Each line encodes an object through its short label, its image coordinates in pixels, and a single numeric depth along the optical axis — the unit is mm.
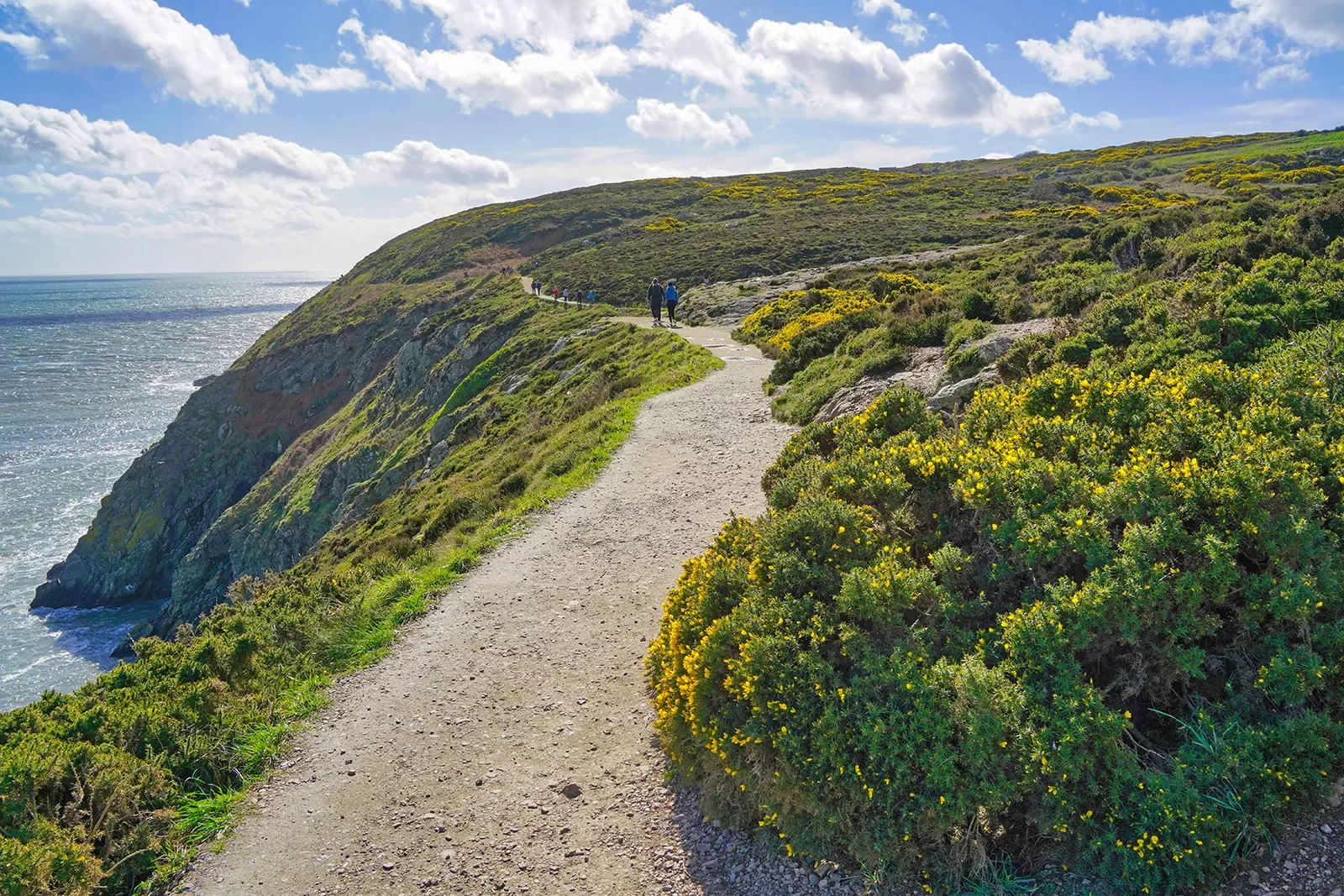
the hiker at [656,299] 33094
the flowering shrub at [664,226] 67125
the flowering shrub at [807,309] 23844
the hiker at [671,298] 32469
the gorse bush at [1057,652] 4195
